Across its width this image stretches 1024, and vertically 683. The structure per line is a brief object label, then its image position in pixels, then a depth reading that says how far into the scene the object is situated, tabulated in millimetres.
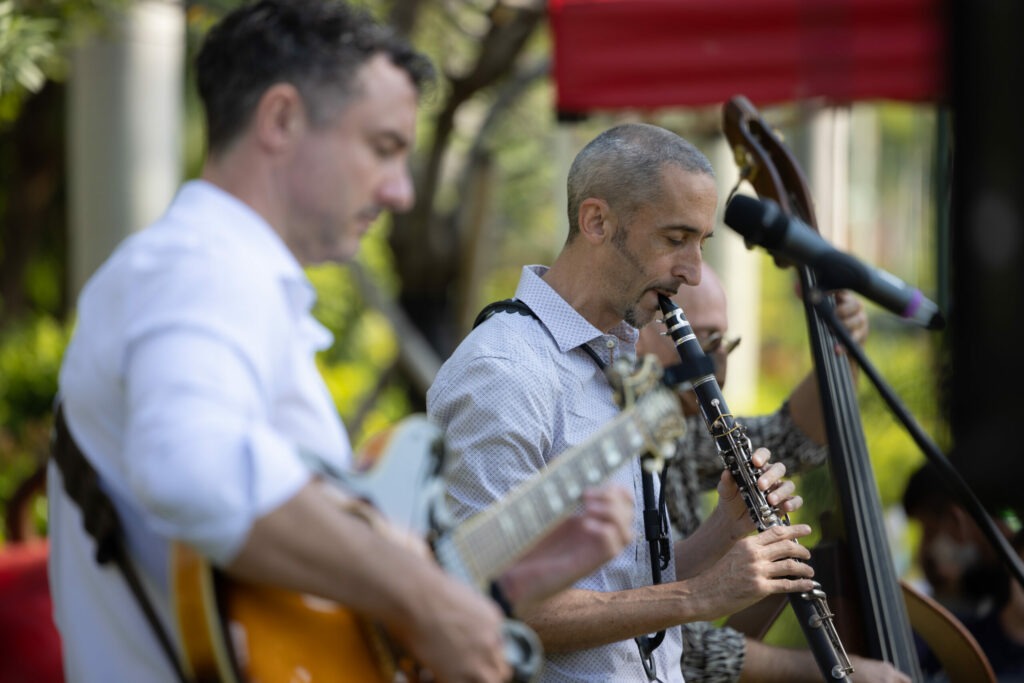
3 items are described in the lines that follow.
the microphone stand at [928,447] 4828
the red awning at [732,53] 8797
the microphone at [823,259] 4352
